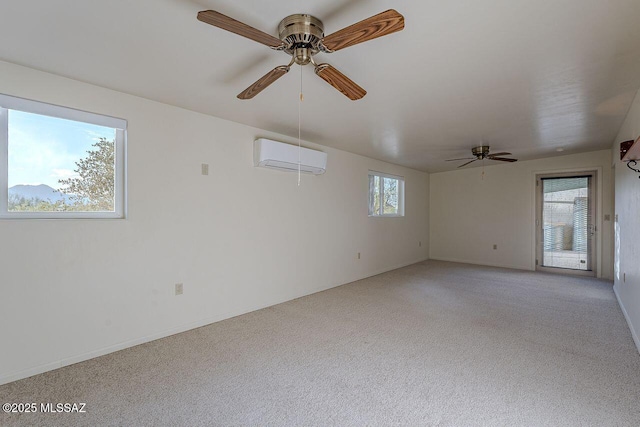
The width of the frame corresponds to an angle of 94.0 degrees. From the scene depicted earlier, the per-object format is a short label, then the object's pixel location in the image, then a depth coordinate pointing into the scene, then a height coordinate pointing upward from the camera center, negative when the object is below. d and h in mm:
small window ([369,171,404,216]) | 5832 +383
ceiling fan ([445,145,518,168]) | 4555 +946
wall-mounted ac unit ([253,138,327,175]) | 3566 +717
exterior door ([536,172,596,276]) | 5461 -195
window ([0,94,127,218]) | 2225 +414
